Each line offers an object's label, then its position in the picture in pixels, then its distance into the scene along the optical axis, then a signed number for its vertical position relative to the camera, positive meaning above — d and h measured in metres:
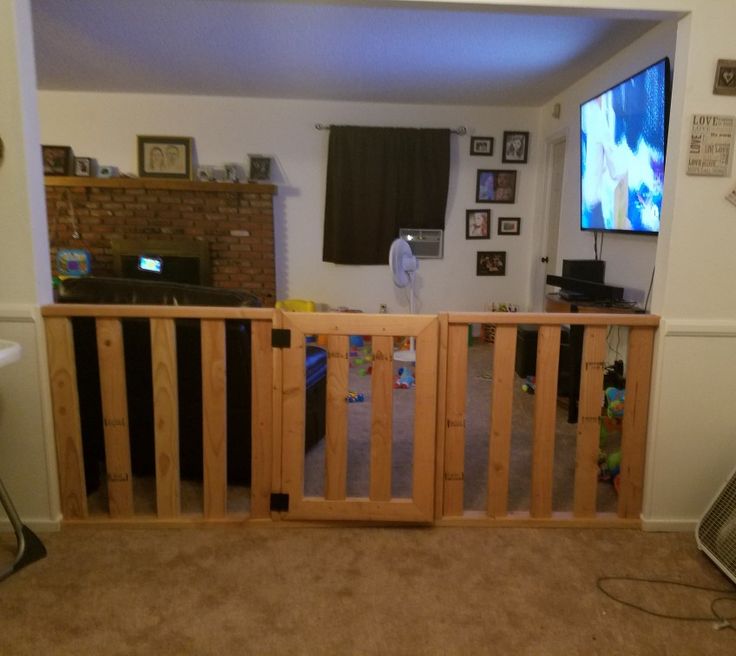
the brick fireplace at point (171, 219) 5.47 +0.06
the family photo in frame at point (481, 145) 5.66 +0.83
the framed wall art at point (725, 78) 1.94 +0.52
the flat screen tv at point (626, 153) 3.08 +0.48
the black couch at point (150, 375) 2.34 -0.63
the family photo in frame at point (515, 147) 5.65 +0.82
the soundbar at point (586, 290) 3.57 -0.39
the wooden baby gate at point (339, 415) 2.08 -0.70
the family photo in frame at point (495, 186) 5.73 +0.43
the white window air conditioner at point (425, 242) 5.76 -0.14
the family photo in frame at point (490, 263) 5.88 -0.35
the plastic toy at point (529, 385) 4.03 -1.12
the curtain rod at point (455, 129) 5.55 +0.97
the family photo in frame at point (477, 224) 5.80 +0.05
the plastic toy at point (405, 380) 4.18 -1.12
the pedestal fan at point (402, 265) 4.81 -0.31
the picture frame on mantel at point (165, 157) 5.55 +0.67
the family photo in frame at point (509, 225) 5.83 +0.05
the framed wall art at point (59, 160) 5.46 +0.61
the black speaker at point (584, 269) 4.00 -0.27
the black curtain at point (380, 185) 5.52 +0.42
